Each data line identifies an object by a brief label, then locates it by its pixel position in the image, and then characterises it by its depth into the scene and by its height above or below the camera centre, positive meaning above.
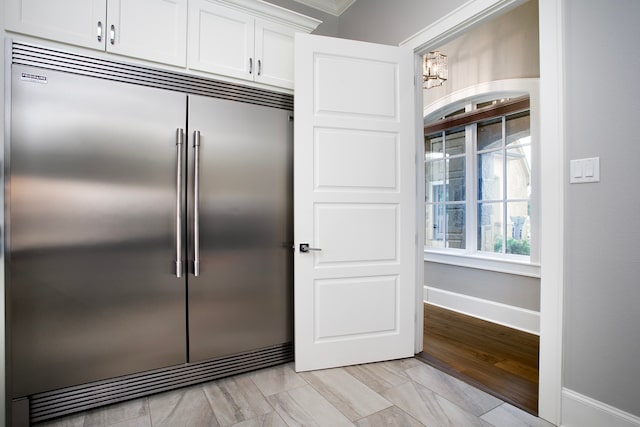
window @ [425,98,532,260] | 3.29 +0.36
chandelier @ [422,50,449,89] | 2.78 +1.22
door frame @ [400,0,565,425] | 1.63 +0.04
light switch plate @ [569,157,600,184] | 1.52 +0.20
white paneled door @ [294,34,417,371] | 2.21 +0.07
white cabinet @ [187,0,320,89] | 2.05 +1.12
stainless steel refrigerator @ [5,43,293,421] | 1.65 -0.13
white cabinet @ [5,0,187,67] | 1.66 +1.00
